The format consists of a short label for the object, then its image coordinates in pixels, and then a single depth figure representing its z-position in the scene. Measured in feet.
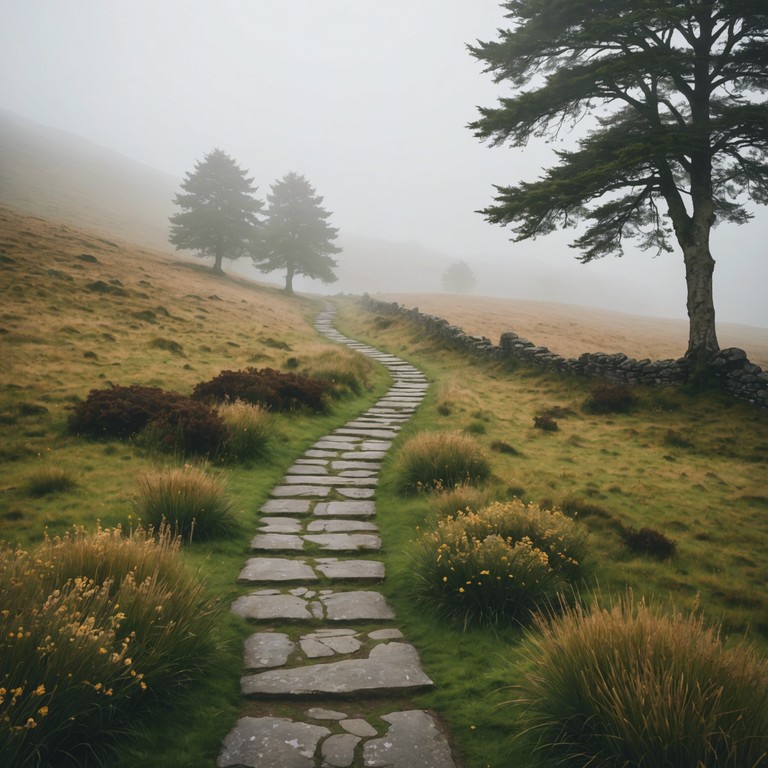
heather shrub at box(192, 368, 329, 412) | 36.19
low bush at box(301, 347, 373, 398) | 45.52
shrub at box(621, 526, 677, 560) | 19.01
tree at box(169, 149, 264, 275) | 136.83
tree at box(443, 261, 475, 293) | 330.54
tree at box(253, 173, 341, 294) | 153.48
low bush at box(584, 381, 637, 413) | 42.57
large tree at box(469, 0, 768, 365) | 39.52
